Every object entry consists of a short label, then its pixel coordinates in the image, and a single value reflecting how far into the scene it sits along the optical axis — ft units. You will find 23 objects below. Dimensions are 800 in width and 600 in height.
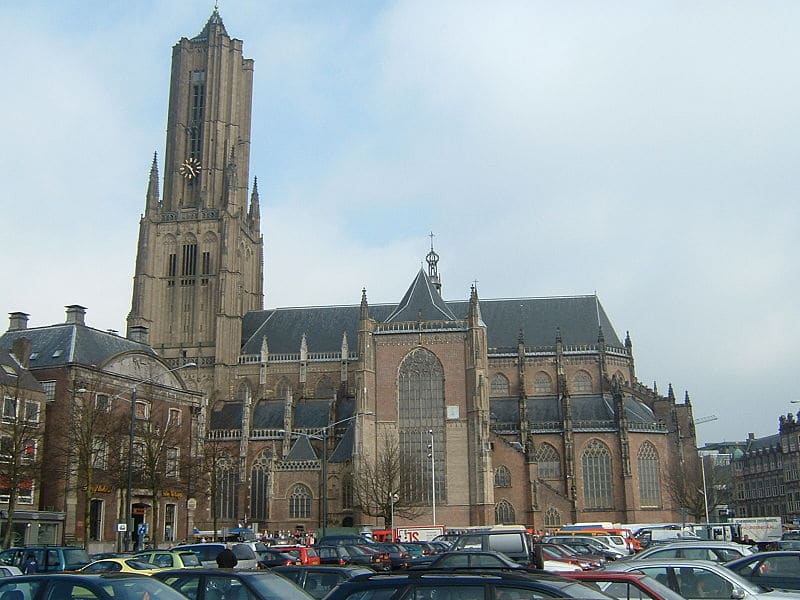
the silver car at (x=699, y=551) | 61.52
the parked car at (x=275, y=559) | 80.79
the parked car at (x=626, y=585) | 37.91
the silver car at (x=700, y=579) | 45.16
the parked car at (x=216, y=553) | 69.98
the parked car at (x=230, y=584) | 38.96
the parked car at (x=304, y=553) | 89.98
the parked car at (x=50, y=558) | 80.53
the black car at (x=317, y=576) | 52.54
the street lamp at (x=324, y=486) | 154.38
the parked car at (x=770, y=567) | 54.19
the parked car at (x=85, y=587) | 32.83
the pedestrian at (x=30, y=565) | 79.00
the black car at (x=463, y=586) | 27.63
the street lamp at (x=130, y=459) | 113.50
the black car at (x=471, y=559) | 63.57
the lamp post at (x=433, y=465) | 206.71
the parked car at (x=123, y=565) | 65.11
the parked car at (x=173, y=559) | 71.15
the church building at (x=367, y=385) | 212.23
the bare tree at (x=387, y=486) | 200.13
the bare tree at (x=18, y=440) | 124.98
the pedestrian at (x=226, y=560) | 53.88
